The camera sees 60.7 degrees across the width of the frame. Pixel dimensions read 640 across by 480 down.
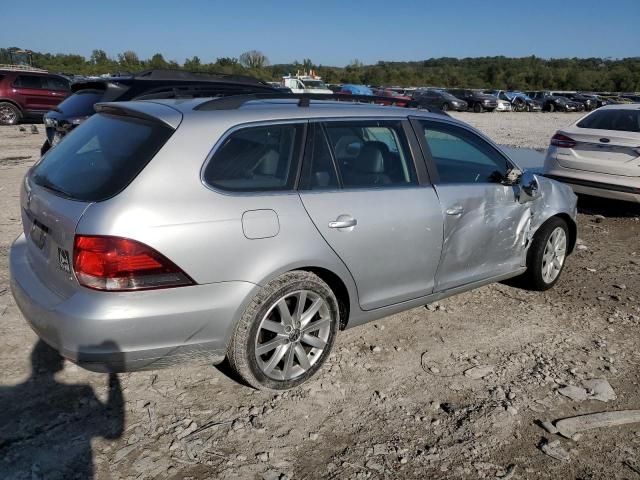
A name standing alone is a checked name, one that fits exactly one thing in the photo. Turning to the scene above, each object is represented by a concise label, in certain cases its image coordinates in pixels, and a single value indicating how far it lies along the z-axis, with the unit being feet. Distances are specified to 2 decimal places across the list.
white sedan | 22.93
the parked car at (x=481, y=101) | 126.72
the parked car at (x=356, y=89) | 107.63
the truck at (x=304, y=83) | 101.62
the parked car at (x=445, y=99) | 120.16
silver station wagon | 8.44
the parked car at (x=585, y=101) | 149.52
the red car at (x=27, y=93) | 55.62
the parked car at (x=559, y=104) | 141.49
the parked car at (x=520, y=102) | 138.72
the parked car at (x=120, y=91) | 22.43
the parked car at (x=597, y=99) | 153.88
